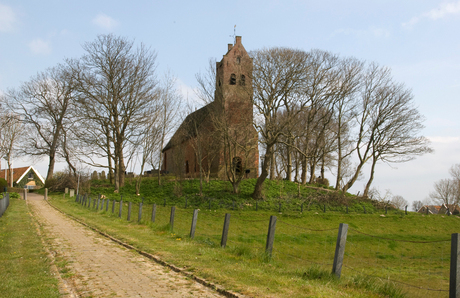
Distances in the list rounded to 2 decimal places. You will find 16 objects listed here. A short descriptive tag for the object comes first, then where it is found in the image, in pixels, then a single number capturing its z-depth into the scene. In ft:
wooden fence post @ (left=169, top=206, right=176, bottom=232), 42.43
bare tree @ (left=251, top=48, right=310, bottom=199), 91.25
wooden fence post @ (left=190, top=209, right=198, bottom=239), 37.65
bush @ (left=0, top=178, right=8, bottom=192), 114.32
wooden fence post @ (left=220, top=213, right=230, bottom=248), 33.23
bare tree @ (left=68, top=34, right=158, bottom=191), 101.60
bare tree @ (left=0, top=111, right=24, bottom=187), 134.58
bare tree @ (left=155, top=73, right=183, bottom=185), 115.34
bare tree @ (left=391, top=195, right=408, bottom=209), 253.20
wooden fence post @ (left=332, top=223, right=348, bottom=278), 22.43
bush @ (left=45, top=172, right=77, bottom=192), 110.35
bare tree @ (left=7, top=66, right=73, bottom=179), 129.90
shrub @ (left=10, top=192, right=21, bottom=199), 94.75
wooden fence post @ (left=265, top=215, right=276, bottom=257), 28.07
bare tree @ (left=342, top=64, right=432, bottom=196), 113.19
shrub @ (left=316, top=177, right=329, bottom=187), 132.73
